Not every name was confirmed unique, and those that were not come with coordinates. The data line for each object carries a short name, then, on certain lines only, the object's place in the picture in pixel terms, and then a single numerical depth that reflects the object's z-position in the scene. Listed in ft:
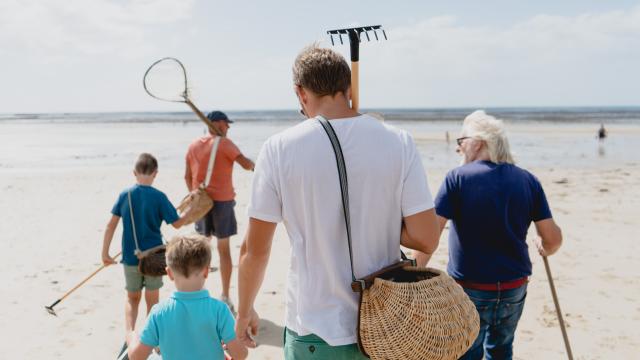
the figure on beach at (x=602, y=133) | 87.21
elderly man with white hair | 9.57
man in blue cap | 17.63
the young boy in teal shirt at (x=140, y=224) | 13.88
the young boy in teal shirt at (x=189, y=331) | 8.41
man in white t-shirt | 6.24
